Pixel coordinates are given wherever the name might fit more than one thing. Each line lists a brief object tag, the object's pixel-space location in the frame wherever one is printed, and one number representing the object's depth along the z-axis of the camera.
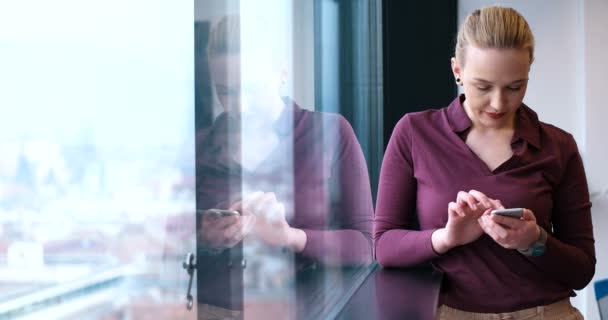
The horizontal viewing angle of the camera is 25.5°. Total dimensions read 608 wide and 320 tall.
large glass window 1.85
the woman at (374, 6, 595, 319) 2.58
